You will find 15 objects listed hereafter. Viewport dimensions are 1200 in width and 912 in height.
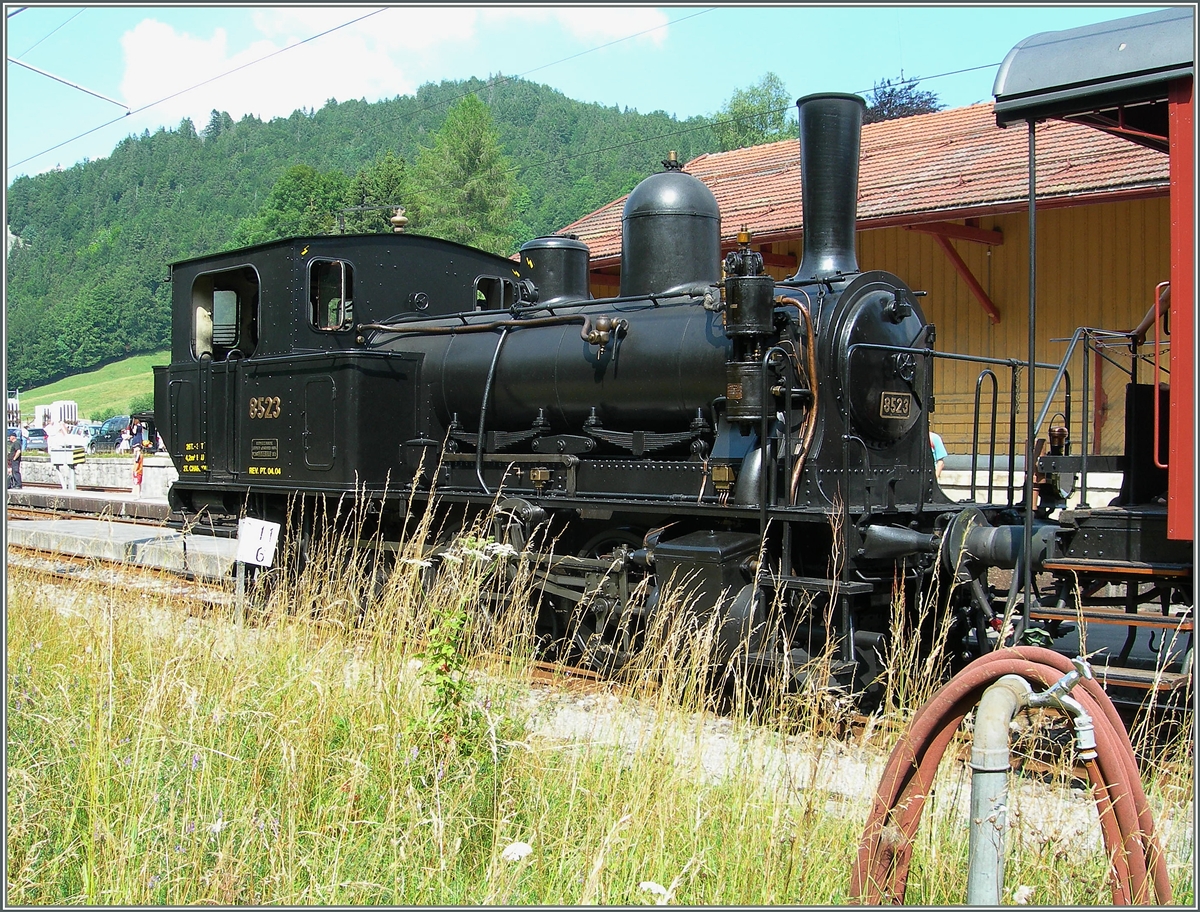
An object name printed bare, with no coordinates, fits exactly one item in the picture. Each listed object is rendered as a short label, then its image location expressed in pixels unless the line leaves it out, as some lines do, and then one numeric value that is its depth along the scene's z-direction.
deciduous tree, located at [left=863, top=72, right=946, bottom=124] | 44.84
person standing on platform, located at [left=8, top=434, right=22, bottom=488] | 26.98
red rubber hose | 2.66
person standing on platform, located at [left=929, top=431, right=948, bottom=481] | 10.31
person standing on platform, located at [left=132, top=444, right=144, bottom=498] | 22.66
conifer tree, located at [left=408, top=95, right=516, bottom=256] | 59.34
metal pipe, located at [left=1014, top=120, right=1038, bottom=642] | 4.95
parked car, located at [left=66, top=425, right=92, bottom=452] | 44.75
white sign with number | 7.94
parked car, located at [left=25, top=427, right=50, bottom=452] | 47.46
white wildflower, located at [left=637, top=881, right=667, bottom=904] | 2.77
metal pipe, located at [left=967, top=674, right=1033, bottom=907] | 2.72
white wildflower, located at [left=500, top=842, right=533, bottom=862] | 3.04
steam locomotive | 6.52
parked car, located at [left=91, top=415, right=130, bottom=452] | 49.79
